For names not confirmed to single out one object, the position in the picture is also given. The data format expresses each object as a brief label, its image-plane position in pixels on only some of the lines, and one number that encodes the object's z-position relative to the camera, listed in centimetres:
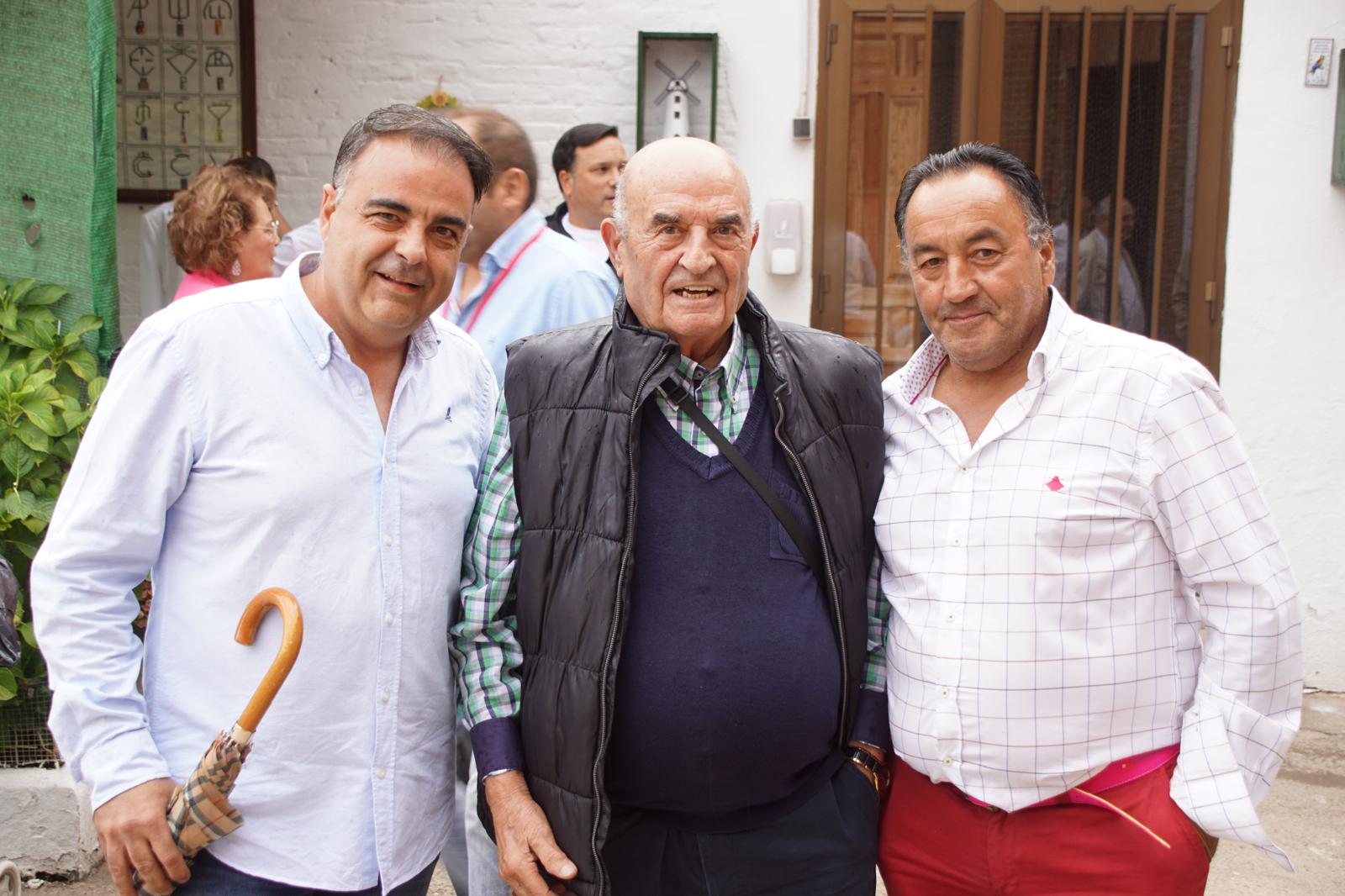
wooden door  533
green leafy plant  366
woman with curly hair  429
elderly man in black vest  208
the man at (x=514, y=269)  324
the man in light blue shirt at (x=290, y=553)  185
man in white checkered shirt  206
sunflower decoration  540
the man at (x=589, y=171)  505
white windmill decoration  538
